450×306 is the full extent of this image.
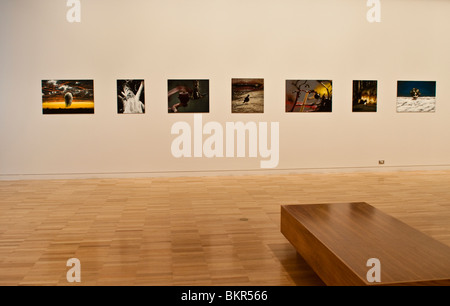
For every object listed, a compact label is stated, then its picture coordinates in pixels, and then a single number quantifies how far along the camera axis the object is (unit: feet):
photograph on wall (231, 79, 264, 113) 43.27
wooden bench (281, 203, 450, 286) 13.14
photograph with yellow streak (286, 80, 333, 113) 43.98
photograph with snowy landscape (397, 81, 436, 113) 45.78
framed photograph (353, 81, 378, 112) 44.98
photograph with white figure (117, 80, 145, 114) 41.88
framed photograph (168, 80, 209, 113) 42.42
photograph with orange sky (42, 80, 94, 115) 41.16
